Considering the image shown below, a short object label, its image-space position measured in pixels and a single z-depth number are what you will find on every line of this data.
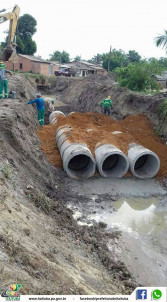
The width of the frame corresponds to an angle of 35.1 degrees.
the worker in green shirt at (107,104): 17.02
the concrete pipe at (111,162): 10.23
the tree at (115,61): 59.34
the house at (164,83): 29.38
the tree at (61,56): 77.44
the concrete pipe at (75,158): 9.98
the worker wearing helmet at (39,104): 13.60
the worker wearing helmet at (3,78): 12.43
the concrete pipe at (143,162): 10.57
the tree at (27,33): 48.97
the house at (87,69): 56.03
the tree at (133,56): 73.91
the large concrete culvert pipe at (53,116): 15.91
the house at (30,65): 41.59
